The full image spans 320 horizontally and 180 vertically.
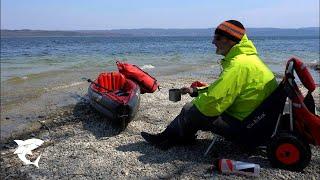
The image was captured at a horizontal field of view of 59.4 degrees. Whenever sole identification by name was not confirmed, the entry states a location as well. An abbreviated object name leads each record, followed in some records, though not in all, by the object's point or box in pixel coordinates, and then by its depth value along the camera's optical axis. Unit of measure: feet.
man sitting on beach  11.53
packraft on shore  17.64
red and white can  11.55
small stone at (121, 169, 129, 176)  12.73
